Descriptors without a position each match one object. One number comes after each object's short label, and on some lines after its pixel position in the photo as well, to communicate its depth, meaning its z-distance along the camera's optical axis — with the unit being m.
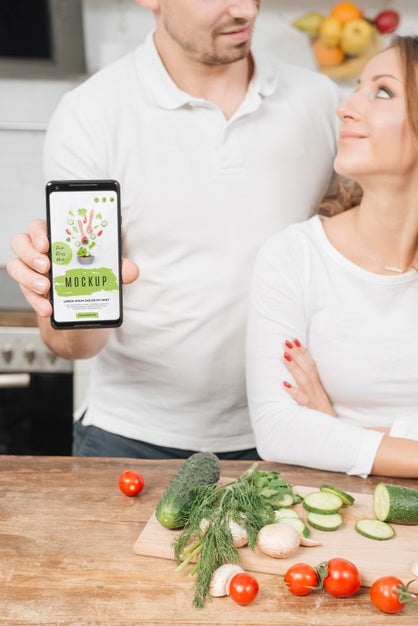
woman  1.69
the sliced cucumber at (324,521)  1.31
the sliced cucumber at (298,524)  1.28
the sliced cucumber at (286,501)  1.36
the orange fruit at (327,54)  2.88
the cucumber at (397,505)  1.32
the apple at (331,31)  2.81
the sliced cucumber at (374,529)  1.29
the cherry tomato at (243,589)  1.12
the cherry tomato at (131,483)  1.41
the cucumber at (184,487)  1.28
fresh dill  1.19
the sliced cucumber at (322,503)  1.34
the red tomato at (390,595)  1.12
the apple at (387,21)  2.80
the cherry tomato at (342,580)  1.14
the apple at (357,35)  2.77
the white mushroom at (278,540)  1.21
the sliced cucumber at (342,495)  1.39
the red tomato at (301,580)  1.15
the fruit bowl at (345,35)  2.79
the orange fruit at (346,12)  2.80
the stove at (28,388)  2.75
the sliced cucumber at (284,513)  1.32
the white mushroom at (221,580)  1.15
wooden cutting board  1.21
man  1.86
